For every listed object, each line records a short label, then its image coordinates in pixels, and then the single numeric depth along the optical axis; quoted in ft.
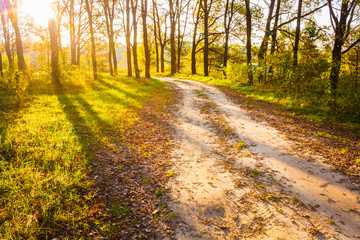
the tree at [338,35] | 36.42
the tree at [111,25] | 82.17
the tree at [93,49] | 68.64
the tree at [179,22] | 105.70
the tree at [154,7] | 99.70
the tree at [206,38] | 84.42
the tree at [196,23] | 101.50
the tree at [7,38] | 93.36
